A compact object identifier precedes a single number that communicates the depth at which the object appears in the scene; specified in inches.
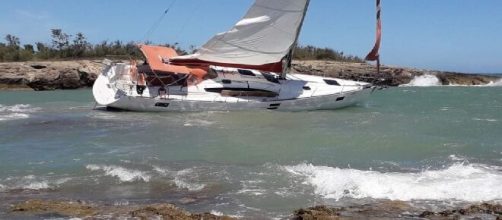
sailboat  1148.5
